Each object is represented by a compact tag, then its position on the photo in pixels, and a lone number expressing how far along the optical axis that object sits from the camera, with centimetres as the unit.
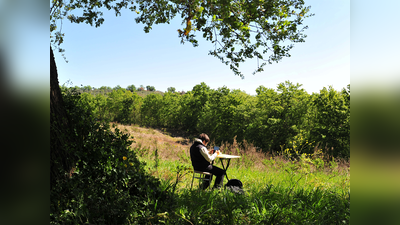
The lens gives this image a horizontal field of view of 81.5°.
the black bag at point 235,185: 407
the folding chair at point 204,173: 453
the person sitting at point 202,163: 465
